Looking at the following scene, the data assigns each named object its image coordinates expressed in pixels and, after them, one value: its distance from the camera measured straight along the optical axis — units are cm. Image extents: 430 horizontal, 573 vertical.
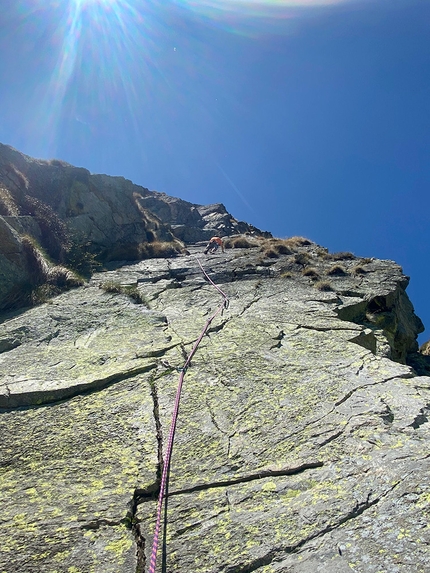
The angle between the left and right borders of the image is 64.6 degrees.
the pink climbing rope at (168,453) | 370
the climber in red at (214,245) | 2378
